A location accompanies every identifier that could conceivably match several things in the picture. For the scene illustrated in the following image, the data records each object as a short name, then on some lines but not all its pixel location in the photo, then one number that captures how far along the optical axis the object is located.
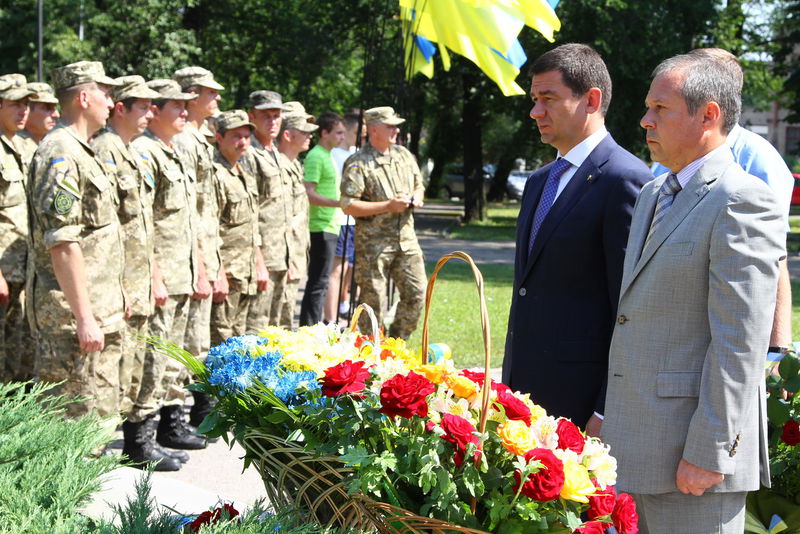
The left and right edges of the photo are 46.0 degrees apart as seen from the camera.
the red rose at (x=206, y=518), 2.16
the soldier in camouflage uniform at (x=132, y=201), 5.15
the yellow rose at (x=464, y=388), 2.38
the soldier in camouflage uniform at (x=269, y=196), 7.34
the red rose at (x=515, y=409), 2.29
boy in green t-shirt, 9.37
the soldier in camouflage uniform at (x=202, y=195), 6.22
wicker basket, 2.09
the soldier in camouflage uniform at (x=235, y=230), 6.77
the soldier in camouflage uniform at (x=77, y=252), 4.60
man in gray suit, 2.61
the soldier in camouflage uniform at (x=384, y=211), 7.97
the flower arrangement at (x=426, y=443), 2.09
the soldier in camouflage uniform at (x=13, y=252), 6.15
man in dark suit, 3.36
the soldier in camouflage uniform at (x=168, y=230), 5.63
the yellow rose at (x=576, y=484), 2.10
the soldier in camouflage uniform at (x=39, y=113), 7.09
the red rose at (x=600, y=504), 2.14
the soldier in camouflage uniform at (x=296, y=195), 7.97
